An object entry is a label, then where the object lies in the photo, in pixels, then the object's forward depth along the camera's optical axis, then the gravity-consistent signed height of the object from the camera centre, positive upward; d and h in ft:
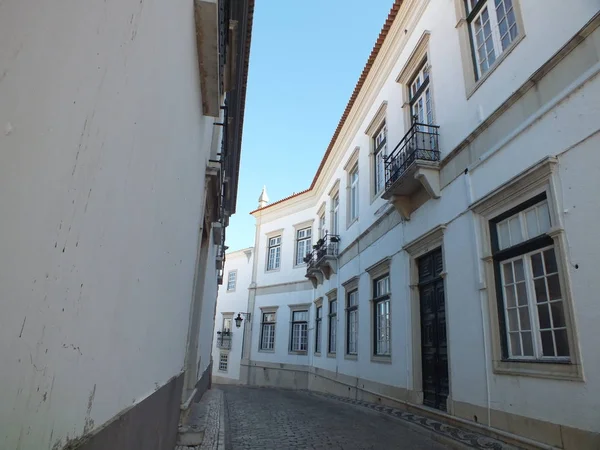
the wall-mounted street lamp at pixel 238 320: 71.32 +5.04
